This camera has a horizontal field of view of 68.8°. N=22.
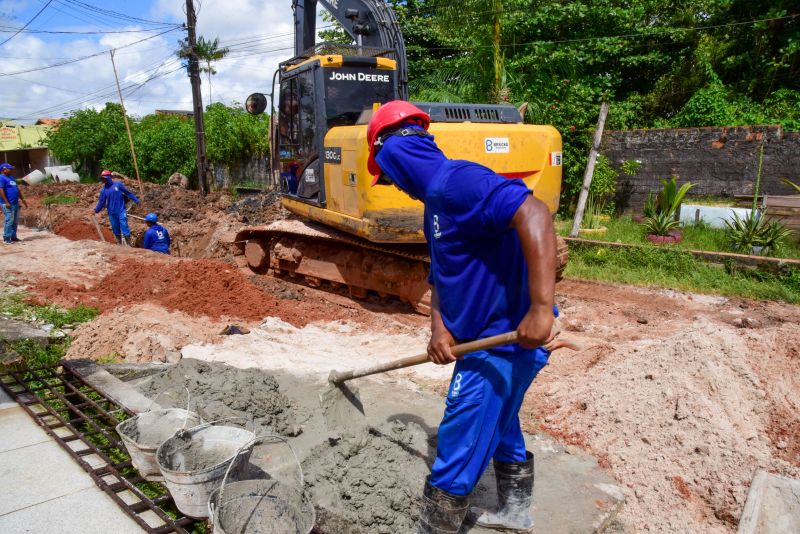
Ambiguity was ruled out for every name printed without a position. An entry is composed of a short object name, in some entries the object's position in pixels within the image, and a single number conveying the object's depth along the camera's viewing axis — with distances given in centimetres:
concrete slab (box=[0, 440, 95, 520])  312
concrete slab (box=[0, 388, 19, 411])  415
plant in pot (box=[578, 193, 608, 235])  1055
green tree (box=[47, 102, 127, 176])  2830
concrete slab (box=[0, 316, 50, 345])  542
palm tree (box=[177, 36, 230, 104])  1753
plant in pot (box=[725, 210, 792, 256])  831
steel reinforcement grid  296
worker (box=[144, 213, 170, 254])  1042
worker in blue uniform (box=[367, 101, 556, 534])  235
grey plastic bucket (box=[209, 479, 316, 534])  262
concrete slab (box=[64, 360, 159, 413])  394
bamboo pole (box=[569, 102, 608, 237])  995
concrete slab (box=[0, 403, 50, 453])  367
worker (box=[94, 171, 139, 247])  1157
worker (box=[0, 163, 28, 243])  1173
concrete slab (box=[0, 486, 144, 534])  286
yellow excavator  639
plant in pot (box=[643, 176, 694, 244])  952
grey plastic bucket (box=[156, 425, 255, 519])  273
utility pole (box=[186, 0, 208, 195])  1748
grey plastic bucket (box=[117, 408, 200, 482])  304
